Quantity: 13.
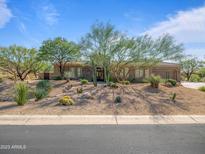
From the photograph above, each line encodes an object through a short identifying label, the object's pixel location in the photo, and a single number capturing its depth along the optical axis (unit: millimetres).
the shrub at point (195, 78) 27100
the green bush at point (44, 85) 13674
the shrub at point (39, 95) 8802
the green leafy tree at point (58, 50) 17345
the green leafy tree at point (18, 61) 17635
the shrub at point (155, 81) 10993
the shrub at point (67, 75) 20580
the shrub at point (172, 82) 11969
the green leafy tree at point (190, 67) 30629
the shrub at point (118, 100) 7852
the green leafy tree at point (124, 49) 11644
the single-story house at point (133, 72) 21140
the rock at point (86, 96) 8522
